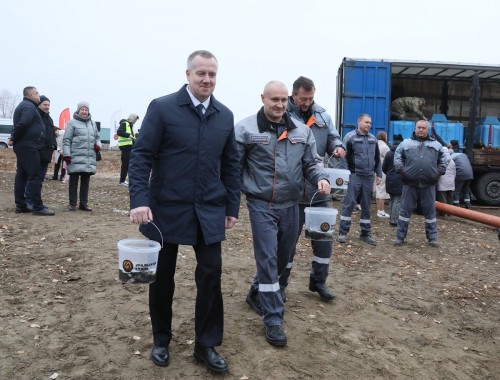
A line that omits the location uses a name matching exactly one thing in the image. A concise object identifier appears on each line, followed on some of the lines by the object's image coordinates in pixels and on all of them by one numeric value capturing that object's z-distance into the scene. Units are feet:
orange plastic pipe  27.62
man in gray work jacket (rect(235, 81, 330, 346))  12.42
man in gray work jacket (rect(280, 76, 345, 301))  14.51
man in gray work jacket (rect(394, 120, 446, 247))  24.66
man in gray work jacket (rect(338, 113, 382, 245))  25.52
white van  114.42
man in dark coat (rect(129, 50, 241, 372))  10.12
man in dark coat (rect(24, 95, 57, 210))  26.43
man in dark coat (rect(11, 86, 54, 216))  24.82
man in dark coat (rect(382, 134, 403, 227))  30.40
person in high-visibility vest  40.16
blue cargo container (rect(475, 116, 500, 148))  43.68
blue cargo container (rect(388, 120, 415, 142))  41.24
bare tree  255.29
